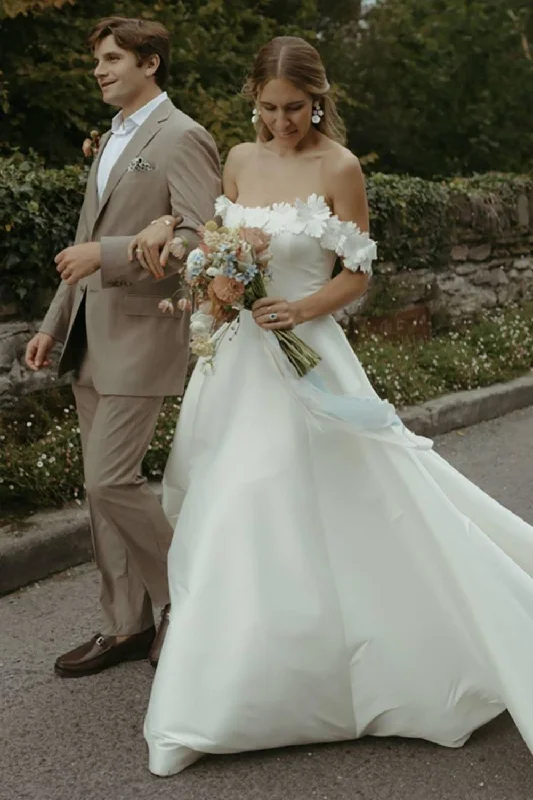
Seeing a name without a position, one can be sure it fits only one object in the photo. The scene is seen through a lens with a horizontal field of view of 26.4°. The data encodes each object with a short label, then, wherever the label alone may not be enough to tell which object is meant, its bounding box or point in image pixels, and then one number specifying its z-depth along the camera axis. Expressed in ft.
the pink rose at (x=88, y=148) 12.61
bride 10.39
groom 11.96
